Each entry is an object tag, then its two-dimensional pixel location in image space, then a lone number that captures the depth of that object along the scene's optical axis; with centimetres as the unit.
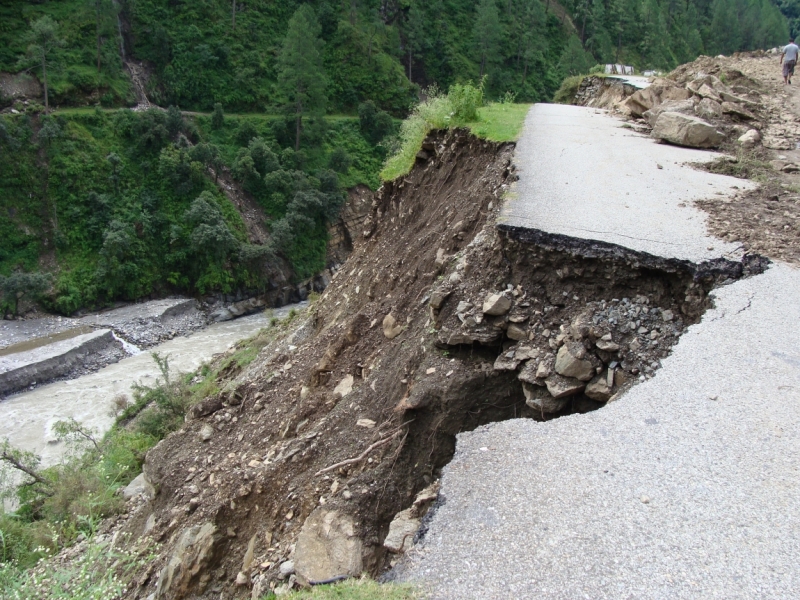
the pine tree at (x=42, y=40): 3444
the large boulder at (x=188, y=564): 580
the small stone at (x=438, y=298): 628
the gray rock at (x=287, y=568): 449
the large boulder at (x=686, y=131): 1134
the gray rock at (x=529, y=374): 508
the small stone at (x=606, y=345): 498
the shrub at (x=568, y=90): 2373
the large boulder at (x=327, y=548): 427
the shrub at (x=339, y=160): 4150
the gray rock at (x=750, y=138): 1097
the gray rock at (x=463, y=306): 599
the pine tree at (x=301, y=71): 4162
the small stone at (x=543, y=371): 507
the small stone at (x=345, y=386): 729
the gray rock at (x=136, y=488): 977
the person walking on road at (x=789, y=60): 1455
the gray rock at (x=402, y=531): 370
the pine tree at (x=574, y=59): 5137
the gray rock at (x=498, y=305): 574
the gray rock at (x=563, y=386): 491
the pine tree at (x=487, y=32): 5472
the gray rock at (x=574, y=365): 495
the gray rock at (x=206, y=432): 845
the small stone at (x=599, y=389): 479
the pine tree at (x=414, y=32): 5675
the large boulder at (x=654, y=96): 1424
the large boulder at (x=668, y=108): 1262
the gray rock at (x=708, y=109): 1233
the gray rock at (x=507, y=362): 530
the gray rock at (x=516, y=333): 552
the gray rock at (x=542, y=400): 499
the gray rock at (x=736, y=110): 1236
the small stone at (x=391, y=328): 764
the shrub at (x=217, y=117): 4150
